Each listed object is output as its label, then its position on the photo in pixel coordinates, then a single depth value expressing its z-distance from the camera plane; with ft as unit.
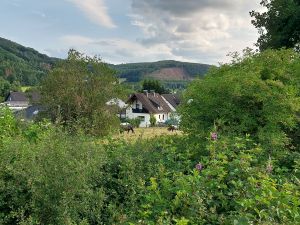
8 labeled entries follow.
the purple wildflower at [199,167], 16.42
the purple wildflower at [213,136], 18.88
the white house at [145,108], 224.94
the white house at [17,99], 296.92
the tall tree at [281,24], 57.52
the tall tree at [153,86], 291.17
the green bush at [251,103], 24.81
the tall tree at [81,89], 107.65
